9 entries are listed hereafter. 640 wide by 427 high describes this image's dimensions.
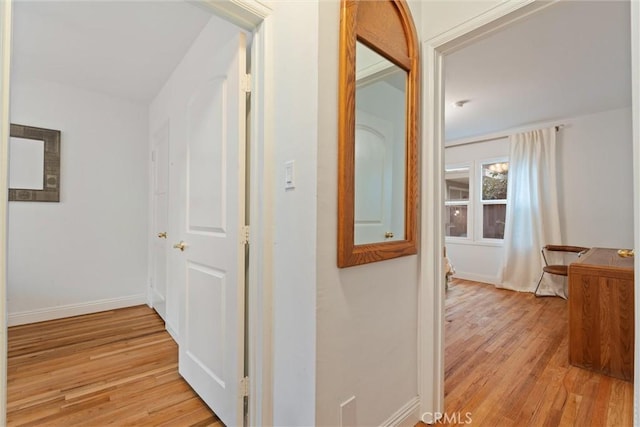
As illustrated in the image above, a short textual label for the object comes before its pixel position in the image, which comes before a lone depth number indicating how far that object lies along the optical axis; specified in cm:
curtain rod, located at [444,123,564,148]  417
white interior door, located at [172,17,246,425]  142
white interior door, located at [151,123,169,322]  288
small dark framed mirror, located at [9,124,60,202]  277
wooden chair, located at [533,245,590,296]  360
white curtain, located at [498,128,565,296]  401
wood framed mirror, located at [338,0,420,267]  117
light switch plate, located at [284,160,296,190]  120
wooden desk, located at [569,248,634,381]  204
